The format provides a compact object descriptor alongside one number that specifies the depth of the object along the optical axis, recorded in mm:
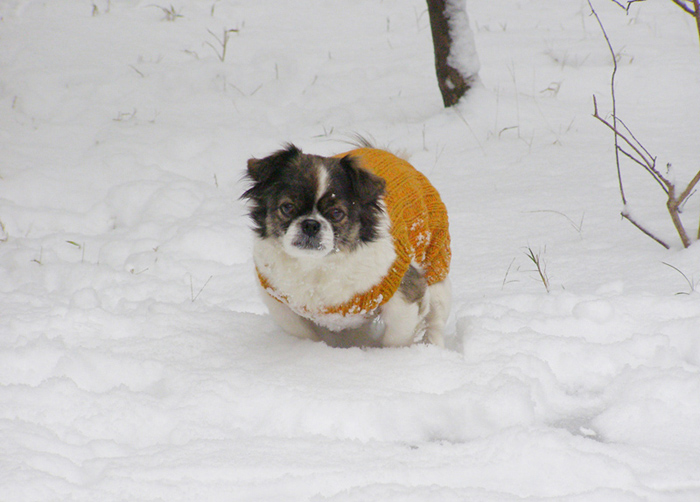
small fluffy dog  5227
